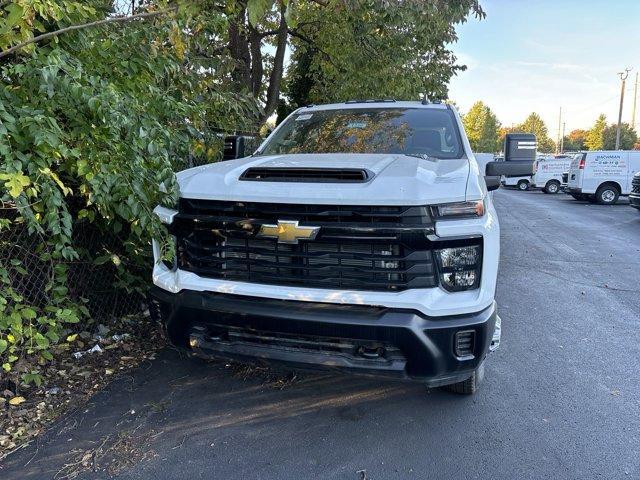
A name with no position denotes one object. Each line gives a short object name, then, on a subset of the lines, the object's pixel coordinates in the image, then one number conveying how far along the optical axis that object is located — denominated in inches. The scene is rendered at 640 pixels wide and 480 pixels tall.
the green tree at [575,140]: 3686.5
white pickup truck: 101.0
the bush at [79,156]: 105.4
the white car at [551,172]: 1002.1
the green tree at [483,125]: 2974.9
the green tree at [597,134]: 2810.0
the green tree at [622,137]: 2544.3
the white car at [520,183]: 1174.3
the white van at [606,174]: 729.6
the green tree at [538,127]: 4028.1
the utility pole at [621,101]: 1777.4
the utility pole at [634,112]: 2383.1
